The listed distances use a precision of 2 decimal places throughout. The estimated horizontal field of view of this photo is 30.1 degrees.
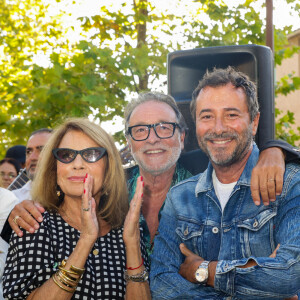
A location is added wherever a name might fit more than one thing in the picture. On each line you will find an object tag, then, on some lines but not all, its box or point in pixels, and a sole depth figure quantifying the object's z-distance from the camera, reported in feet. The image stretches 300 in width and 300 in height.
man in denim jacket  8.21
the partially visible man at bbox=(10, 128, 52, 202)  18.78
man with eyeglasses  12.19
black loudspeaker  13.61
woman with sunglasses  9.05
